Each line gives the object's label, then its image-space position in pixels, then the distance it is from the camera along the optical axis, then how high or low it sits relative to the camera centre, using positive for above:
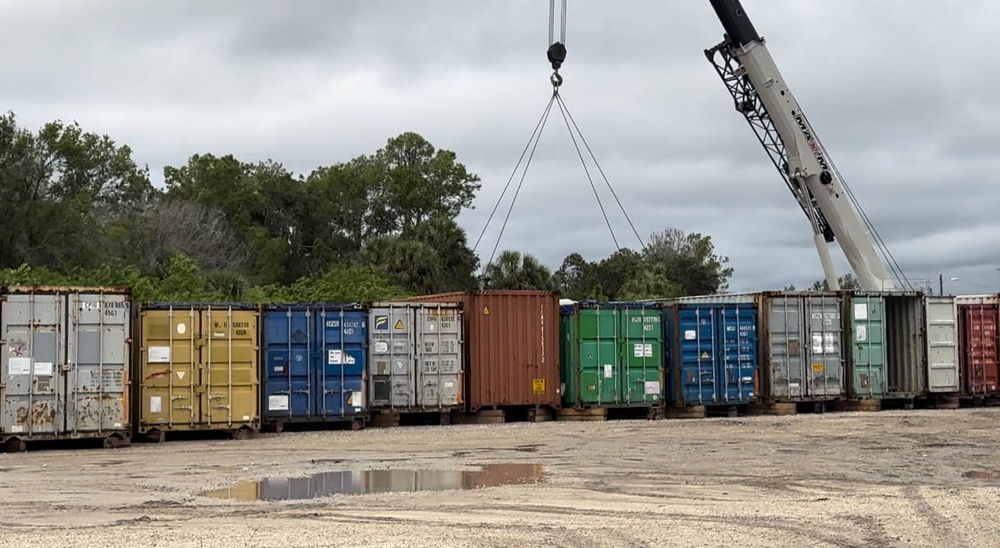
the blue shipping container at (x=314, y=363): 23.97 -0.64
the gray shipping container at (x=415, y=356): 25.00 -0.56
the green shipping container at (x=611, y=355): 26.59 -0.62
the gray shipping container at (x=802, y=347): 27.92 -0.54
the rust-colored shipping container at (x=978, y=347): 30.23 -0.66
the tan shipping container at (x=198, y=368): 22.44 -0.66
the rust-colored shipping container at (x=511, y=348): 25.78 -0.42
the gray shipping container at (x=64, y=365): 20.92 -0.51
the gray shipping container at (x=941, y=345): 29.67 -0.57
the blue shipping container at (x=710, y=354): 27.41 -0.66
